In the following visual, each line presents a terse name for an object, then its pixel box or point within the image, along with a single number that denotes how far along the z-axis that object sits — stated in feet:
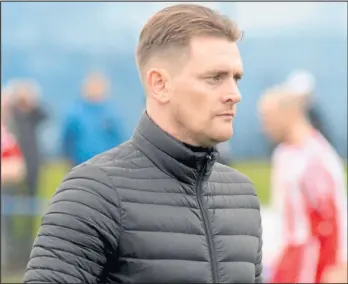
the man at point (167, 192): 18.30
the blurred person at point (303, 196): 47.78
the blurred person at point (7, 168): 65.62
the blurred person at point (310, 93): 62.29
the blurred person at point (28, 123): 69.82
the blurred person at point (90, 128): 68.03
